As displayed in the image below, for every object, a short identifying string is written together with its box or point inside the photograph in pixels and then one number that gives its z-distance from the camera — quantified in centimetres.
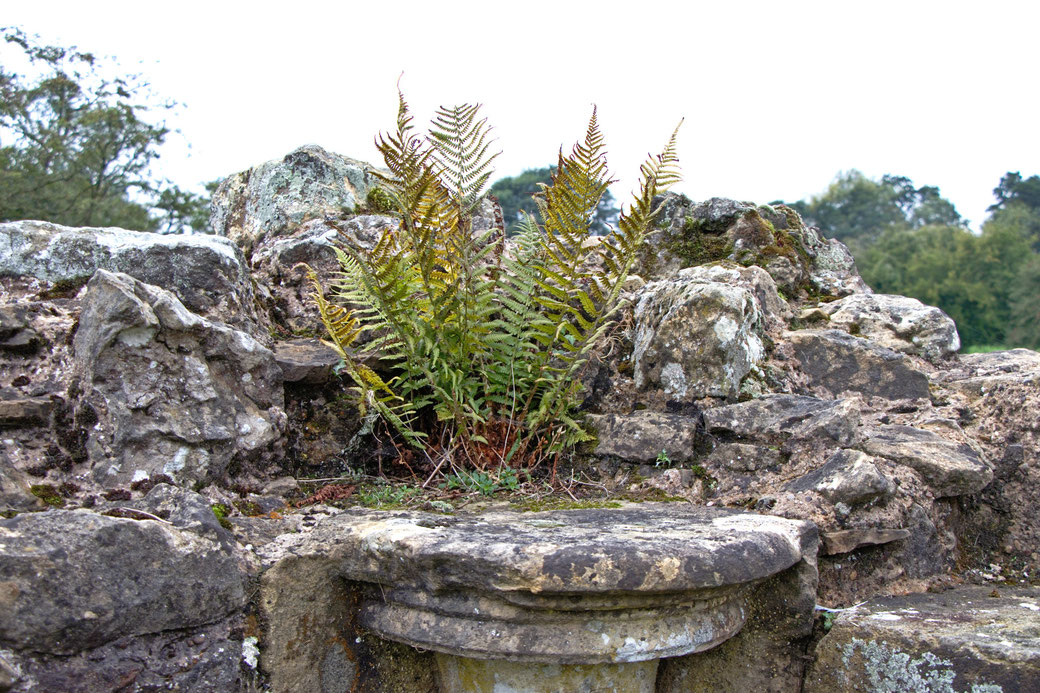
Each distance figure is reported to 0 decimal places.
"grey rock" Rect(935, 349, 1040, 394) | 270
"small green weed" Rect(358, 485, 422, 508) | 227
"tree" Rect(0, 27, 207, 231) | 2077
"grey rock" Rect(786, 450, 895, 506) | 221
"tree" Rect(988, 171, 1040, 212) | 4819
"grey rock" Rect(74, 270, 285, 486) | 197
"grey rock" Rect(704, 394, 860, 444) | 241
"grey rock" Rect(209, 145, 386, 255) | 335
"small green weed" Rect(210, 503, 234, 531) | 189
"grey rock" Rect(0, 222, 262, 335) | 224
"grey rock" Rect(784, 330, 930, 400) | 294
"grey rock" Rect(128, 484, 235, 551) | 175
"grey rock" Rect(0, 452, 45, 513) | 176
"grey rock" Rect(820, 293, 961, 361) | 328
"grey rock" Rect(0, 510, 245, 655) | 150
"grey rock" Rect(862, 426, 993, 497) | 233
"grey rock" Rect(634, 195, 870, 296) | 363
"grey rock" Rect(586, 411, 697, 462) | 261
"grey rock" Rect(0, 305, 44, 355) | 200
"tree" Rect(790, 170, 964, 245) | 5728
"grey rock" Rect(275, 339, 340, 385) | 258
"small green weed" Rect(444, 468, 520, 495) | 243
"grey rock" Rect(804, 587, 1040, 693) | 173
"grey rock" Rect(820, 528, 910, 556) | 216
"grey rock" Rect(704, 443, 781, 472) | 245
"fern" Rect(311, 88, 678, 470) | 238
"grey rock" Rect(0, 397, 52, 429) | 188
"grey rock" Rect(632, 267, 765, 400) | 275
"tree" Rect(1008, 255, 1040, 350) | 3206
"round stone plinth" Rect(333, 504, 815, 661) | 165
